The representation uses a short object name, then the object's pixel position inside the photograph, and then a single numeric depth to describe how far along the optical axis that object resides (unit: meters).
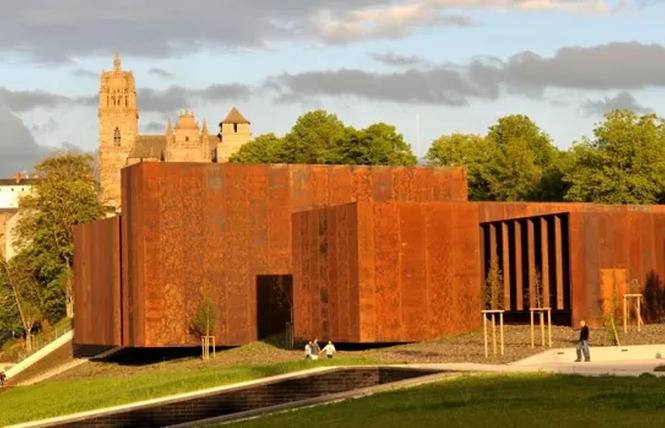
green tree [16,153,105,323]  97.38
